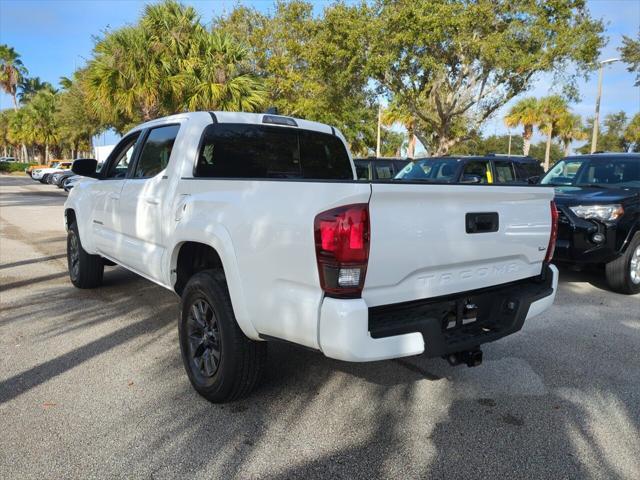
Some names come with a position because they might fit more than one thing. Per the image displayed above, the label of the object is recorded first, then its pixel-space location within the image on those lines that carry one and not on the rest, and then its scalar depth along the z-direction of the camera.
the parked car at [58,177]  28.67
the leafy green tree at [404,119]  20.66
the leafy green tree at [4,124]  63.64
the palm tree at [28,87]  62.78
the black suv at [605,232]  6.15
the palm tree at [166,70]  16.78
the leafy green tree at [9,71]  57.06
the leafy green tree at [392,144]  57.31
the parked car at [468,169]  10.09
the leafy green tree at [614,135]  53.75
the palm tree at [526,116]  43.81
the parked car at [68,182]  23.09
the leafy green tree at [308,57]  18.44
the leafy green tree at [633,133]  48.00
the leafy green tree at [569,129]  44.56
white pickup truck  2.49
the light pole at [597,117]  21.93
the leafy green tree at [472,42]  16.70
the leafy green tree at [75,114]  32.88
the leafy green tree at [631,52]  22.19
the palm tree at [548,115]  42.56
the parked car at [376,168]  13.12
